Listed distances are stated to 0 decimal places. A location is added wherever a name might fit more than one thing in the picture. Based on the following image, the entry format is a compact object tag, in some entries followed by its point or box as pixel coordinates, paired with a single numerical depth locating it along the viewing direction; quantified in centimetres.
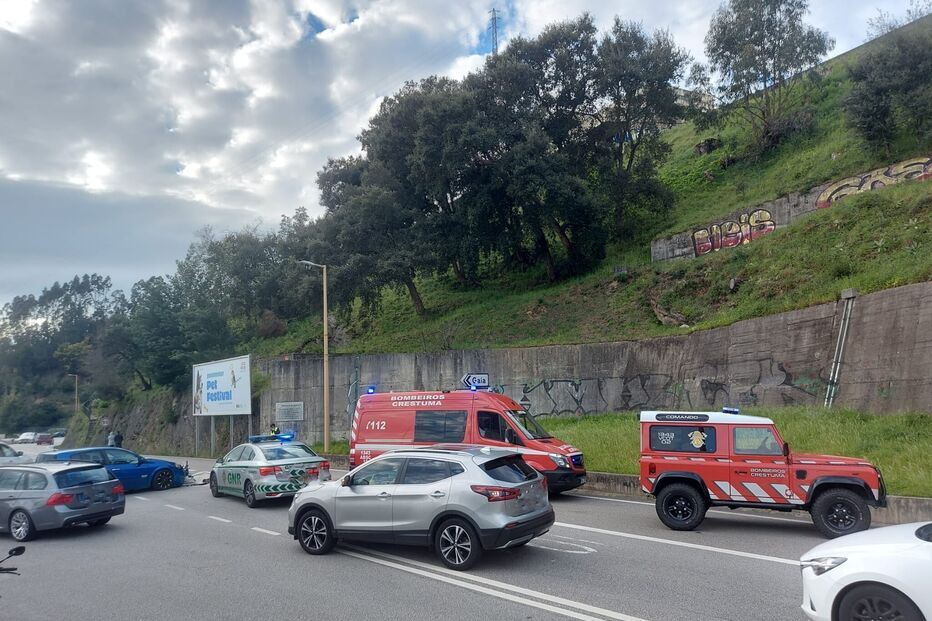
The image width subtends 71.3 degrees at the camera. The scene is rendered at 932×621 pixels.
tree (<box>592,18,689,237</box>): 3300
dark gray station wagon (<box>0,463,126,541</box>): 1149
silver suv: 837
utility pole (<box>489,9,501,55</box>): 6129
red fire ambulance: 1423
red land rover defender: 991
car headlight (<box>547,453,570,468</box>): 1412
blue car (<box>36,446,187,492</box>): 1762
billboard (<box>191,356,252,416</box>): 3181
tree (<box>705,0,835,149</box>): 3503
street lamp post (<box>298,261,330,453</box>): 2690
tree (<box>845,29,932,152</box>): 2636
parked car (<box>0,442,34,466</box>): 2119
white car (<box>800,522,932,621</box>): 488
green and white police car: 1478
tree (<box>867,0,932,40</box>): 3035
